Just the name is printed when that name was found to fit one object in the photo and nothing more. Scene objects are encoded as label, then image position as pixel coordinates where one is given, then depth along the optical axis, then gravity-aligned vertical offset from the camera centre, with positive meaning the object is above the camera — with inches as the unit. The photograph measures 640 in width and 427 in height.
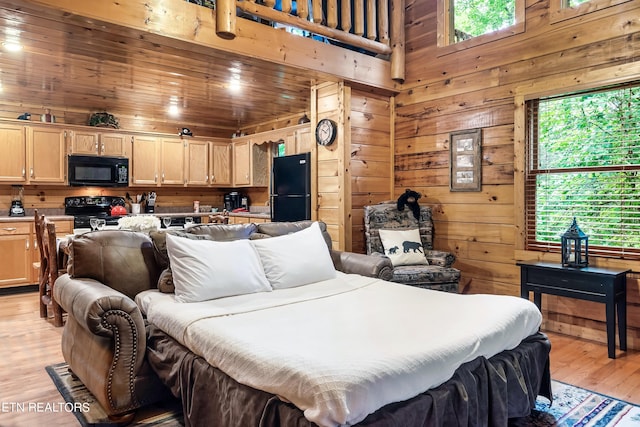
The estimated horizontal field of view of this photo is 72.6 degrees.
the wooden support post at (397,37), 188.9 +72.3
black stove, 241.8 -2.0
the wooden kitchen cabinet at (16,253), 213.0 -24.0
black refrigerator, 201.0 +7.7
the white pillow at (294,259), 111.7 -14.8
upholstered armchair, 149.8 -17.3
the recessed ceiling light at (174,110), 249.3 +56.1
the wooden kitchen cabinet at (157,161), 263.0 +26.8
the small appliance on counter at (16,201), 231.8 +2.0
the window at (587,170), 132.4 +10.6
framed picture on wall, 169.0 +17.0
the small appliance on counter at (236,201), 304.3 +2.0
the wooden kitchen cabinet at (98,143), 241.8 +35.1
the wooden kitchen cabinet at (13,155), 221.6 +25.8
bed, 58.0 -23.7
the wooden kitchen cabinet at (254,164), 280.7 +25.7
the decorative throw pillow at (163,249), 106.2 -11.4
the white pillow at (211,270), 97.8 -15.3
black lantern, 132.0 -13.8
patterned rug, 88.8 -45.0
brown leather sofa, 85.2 -20.8
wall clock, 179.0 +30.2
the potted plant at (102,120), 250.4 +48.7
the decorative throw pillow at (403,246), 161.5 -16.3
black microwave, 240.4 +19.0
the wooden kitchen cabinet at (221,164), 293.7 +27.3
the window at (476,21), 160.9 +72.0
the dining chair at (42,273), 169.9 -27.3
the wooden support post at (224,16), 134.6 +58.1
